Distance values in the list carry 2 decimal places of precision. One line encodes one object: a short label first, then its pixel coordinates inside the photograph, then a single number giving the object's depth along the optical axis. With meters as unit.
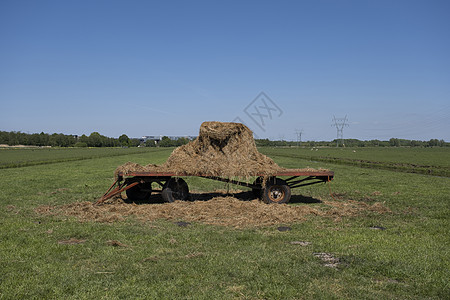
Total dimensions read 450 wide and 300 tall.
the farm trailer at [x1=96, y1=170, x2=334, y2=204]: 11.87
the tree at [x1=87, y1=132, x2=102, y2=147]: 194.00
